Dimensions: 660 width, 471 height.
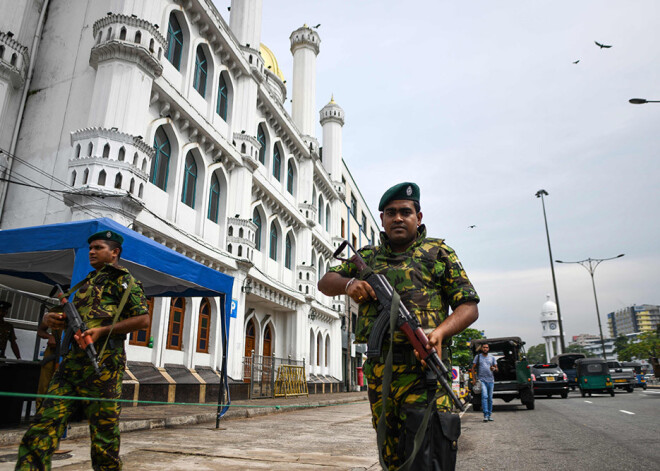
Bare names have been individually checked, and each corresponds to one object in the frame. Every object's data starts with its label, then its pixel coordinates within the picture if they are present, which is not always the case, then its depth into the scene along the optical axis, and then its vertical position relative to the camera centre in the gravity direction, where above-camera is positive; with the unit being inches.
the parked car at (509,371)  514.9 -0.6
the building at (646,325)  7658.5 +738.9
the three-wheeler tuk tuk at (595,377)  786.8 -10.1
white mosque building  451.8 +260.5
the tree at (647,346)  2121.1 +115.6
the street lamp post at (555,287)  1467.3 +266.6
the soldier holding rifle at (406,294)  90.9 +15.8
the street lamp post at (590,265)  1481.3 +334.0
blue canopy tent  238.2 +61.1
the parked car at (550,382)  727.1 -17.0
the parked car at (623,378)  929.5 -13.6
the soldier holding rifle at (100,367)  111.9 +0.6
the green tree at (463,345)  2475.1 +136.0
